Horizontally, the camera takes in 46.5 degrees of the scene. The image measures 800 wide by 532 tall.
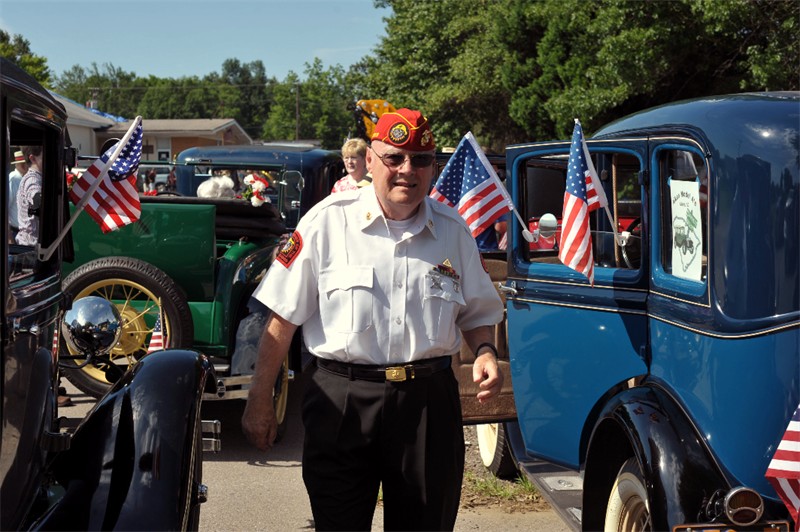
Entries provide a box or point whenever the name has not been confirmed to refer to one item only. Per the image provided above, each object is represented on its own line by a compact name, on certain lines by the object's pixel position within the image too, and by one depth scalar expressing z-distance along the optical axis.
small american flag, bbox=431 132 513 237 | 5.40
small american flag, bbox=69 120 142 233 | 5.62
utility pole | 85.12
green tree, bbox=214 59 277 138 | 120.44
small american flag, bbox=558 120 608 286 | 4.29
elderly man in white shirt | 3.09
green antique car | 6.31
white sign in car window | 3.63
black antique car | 2.90
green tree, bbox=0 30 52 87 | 32.86
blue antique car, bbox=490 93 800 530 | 3.21
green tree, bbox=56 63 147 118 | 107.38
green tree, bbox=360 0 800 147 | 15.37
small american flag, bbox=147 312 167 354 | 6.09
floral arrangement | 8.85
